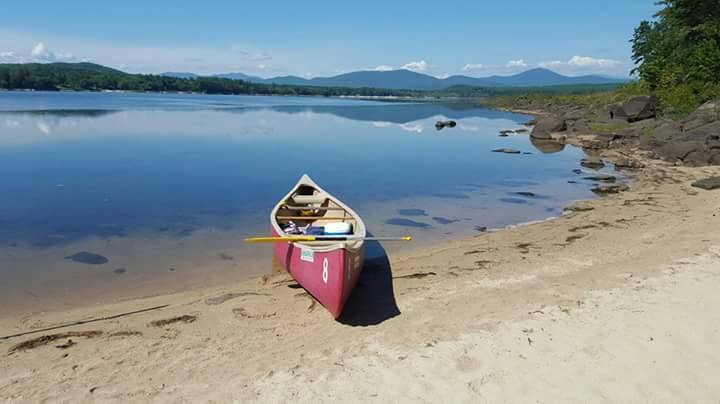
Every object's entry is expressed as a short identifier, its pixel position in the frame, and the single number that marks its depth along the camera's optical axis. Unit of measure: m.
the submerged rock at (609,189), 17.19
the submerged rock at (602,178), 19.65
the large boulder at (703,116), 24.81
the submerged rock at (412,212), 14.88
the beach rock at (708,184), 15.82
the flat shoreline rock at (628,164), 21.78
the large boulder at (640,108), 35.62
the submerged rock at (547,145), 31.14
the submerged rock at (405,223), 13.55
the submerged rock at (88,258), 10.08
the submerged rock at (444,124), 49.63
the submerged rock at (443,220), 13.92
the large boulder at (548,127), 38.44
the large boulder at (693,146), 21.08
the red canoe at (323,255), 7.13
